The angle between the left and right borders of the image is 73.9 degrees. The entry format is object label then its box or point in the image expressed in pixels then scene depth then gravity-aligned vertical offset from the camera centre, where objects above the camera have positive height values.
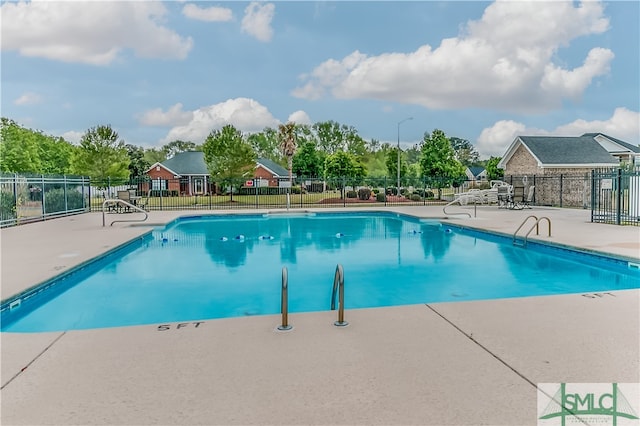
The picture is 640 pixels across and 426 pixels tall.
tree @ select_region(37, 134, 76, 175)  48.66 +4.52
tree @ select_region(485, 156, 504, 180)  43.66 +1.94
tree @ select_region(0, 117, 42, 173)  36.12 +3.73
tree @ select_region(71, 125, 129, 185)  31.19 +2.77
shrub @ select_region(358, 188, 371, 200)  31.02 -0.29
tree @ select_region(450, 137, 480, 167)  94.50 +8.63
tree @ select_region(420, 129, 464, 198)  29.78 +2.16
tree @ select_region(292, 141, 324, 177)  48.38 +3.24
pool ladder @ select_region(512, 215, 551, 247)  10.70 -1.30
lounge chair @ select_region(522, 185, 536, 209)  21.36 -0.67
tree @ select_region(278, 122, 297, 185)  39.72 +4.84
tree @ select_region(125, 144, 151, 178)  49.50 +3.65
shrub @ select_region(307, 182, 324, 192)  46.28 +0.40
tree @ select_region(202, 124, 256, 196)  30.08 +2.57
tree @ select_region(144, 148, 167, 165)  80.38 +7.13
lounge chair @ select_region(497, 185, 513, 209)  21.72 -0.38
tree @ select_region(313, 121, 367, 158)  72.62 +8.99
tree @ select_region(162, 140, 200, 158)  82.12 +8.66
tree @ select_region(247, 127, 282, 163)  75.62 +8.08
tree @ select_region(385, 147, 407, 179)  42.78 +2.49
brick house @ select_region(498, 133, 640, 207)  24.34 +1.49
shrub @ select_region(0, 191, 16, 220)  13.81 -0.41
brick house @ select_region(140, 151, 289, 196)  45.06 +1.88
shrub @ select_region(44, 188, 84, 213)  17.28 -0.33
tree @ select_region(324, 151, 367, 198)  37.25 +2.04
